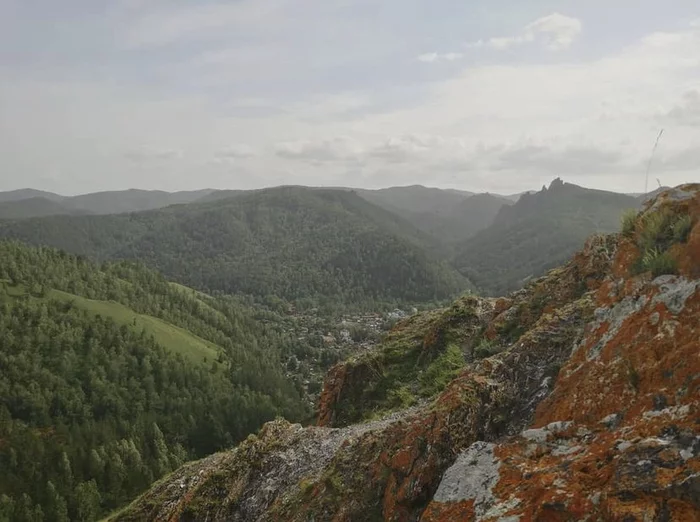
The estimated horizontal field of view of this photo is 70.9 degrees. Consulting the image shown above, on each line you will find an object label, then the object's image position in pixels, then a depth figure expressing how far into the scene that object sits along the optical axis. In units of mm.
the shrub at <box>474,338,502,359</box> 18109
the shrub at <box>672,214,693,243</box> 10016
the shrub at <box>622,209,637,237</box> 12039
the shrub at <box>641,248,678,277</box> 9633
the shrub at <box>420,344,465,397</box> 18578
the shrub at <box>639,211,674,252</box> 10745
